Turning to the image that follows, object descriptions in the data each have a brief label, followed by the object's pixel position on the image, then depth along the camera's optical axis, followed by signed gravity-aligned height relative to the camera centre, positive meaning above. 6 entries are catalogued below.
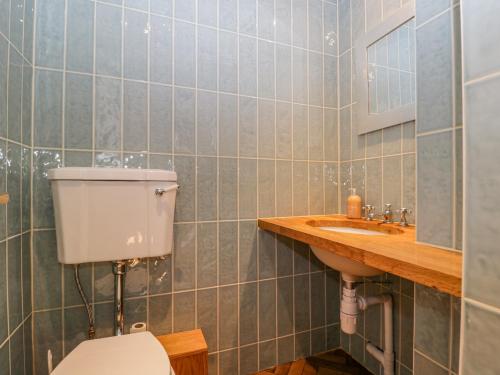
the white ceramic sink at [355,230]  1.23 -0.23
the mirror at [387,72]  1.19 +0.56
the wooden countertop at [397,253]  0.49 -0.18
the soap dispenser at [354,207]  1.39 -0.12
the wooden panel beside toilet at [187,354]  1.08 -0.71
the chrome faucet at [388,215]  1.25 -0.15
